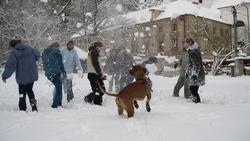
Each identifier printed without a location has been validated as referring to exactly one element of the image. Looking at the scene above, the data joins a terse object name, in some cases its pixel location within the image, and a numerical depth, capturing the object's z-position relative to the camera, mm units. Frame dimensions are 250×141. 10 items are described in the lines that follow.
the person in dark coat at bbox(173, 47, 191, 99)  11344
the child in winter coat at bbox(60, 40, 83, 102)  10750
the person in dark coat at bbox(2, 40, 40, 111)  8719
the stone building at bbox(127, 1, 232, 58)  45469
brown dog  7273
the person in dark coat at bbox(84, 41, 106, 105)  9836
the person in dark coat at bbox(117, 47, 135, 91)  12195
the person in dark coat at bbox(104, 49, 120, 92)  12297
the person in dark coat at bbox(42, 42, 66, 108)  9531
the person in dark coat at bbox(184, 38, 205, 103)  10055
